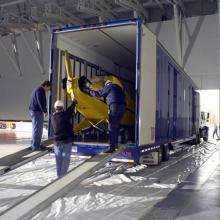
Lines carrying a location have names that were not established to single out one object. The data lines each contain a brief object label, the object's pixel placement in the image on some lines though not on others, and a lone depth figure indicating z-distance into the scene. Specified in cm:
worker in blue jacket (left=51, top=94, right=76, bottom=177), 761
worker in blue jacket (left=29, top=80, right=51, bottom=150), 832
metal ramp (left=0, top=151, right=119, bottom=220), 454
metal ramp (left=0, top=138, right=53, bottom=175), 692
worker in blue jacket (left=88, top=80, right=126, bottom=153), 778
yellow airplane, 887
